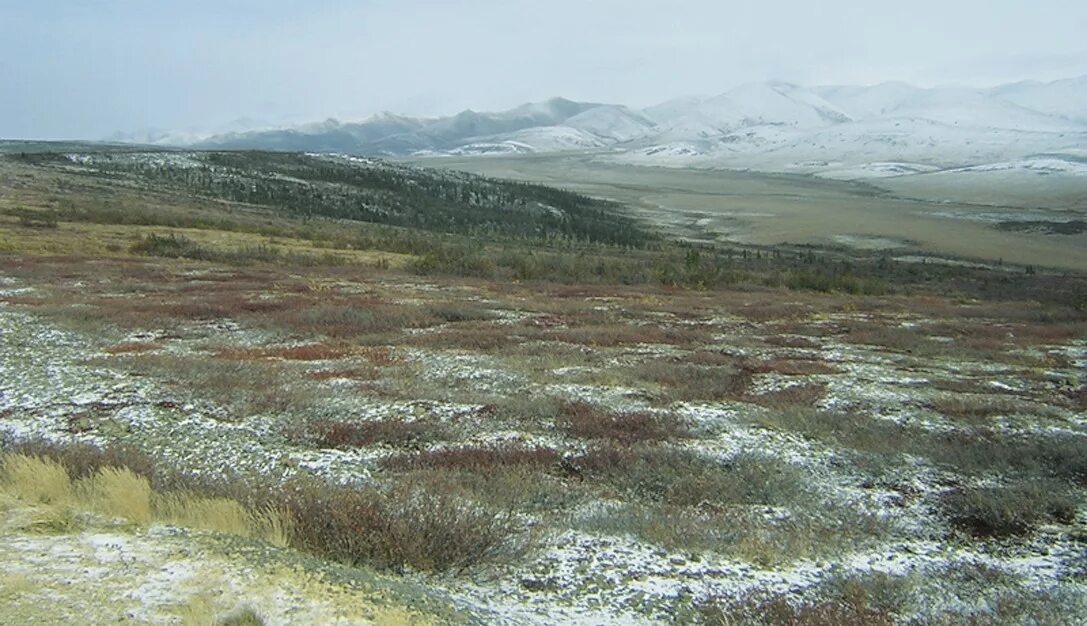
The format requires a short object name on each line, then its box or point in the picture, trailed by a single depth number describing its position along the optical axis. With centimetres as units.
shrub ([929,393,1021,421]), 1752
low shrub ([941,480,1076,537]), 1149
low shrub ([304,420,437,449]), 1441
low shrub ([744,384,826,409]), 1817
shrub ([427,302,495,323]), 3187
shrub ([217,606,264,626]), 657
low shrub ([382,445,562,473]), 1307
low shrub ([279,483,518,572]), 908
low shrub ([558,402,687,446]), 1523
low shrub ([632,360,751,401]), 1922
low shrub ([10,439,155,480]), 1150
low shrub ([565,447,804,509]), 1236
